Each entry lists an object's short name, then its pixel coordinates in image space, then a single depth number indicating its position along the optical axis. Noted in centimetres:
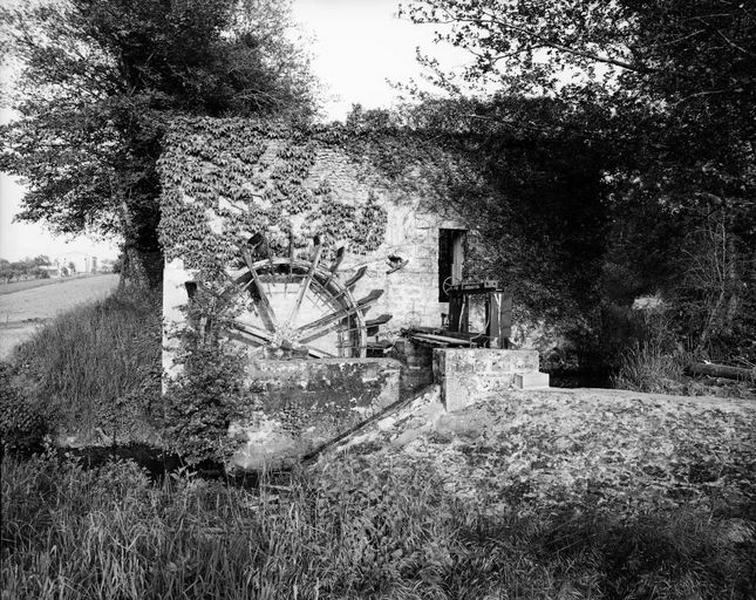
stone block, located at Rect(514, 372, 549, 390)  528
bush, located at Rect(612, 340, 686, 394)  698
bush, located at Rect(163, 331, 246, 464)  649
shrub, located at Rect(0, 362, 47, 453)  676
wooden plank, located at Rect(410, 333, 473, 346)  567
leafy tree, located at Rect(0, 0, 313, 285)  1029
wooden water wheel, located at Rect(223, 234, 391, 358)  855
